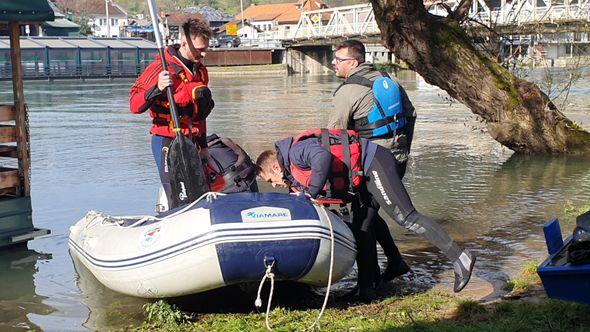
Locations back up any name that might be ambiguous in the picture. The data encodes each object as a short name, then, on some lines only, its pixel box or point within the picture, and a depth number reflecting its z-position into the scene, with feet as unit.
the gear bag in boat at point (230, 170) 21.34
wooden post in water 25.72
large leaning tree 42.60
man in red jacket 20.88
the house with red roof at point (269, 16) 361.22
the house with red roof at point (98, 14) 344.90
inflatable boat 17.12
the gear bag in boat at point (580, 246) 15.64
